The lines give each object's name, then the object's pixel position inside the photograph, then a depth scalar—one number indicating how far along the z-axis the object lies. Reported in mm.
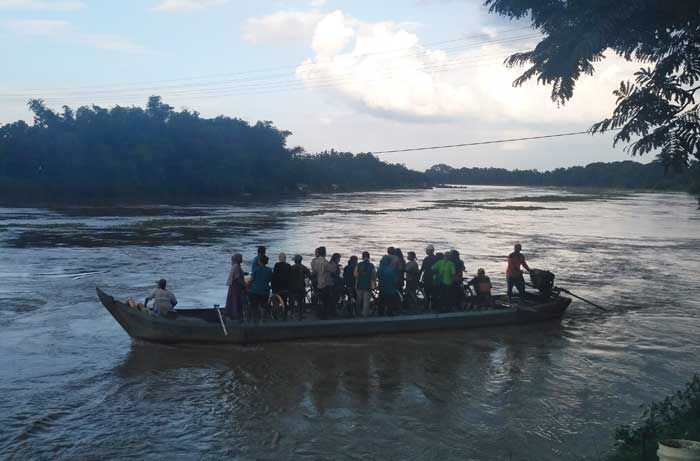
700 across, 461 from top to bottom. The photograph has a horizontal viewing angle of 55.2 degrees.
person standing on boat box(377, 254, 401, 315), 14664
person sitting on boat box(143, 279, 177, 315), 13727
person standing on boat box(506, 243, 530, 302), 17172
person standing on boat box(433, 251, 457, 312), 15172
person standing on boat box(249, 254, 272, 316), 13688
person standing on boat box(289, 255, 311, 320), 14086
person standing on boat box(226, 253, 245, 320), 13484
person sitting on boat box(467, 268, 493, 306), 16172
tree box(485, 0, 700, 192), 7480
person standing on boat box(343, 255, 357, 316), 14828
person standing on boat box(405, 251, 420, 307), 15805
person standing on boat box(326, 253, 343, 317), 14164
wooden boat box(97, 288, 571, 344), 13562
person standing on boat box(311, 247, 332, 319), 14143
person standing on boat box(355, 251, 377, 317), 14430
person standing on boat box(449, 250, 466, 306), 15422
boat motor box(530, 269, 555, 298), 17078
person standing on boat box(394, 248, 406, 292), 15023
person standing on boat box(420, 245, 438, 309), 15325
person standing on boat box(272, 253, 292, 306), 13969
